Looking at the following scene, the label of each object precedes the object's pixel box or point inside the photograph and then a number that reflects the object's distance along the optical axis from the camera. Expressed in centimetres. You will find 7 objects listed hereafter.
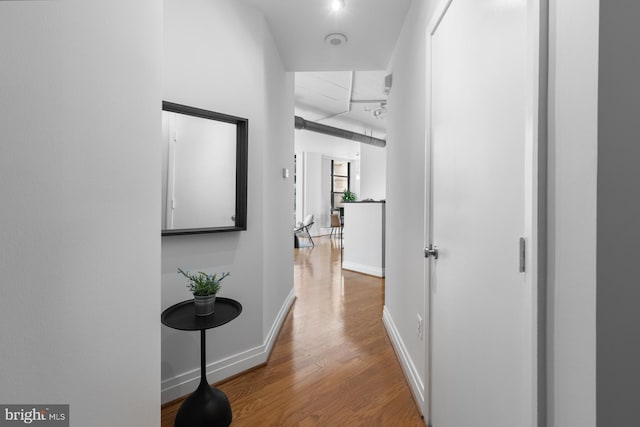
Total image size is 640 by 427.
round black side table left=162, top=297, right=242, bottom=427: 146
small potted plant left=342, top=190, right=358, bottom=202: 957
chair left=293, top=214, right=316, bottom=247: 797
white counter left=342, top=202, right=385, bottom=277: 465
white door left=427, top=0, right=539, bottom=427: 78
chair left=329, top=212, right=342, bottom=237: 925
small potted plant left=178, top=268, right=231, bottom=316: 157
